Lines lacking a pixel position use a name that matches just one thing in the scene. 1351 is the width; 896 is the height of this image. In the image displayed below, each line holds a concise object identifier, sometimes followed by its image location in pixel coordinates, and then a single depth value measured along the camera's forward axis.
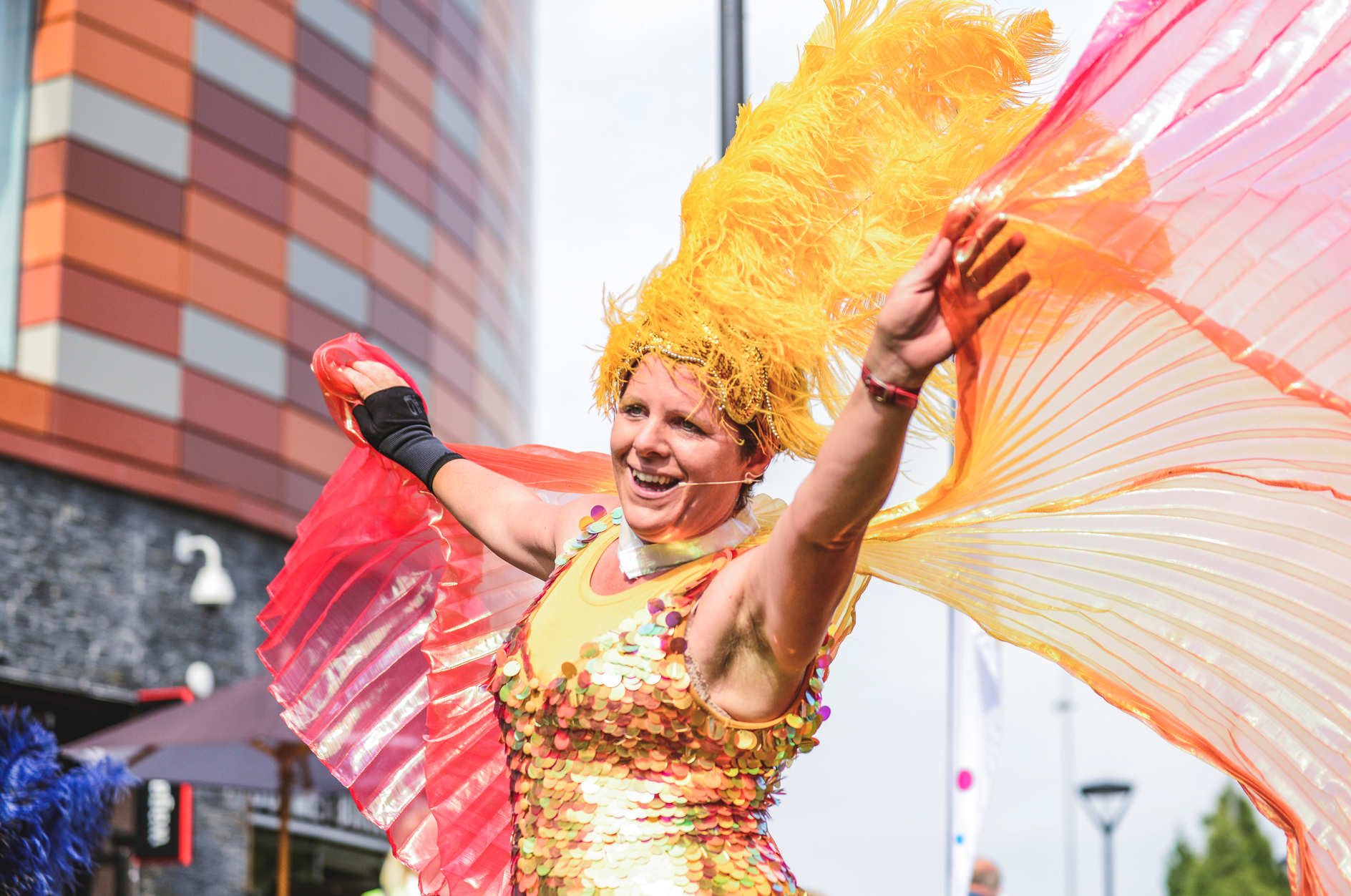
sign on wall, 9.05
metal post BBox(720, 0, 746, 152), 4.43
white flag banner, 5.02
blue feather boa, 4.10
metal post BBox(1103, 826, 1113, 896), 14.18
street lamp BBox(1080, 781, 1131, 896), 14.08
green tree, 35.53
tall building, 10.16
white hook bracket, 11.00
